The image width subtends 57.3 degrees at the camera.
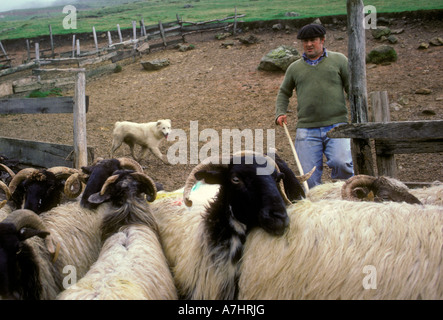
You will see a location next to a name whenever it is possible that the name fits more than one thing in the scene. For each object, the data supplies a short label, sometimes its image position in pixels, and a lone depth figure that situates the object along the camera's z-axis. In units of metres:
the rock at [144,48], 21.91
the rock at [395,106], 10.93
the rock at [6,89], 14.45
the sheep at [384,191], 3.65
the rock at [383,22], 17.83
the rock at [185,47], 21.19
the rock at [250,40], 19.86
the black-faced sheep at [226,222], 3.09
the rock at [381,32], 16.45
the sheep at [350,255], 2.66
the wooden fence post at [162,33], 22.90
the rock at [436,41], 14.47
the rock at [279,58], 15.23
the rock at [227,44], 20.22
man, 5.04
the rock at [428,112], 10.19
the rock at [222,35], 21.95
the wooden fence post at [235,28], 22.41
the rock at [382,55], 14.21
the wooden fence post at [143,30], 24.81
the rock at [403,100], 11.20
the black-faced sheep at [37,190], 4.26
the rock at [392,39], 15.83
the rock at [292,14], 22.46
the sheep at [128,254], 2.77
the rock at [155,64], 19.06
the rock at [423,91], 11.45
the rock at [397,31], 16.65
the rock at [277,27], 20.88
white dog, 9.74
